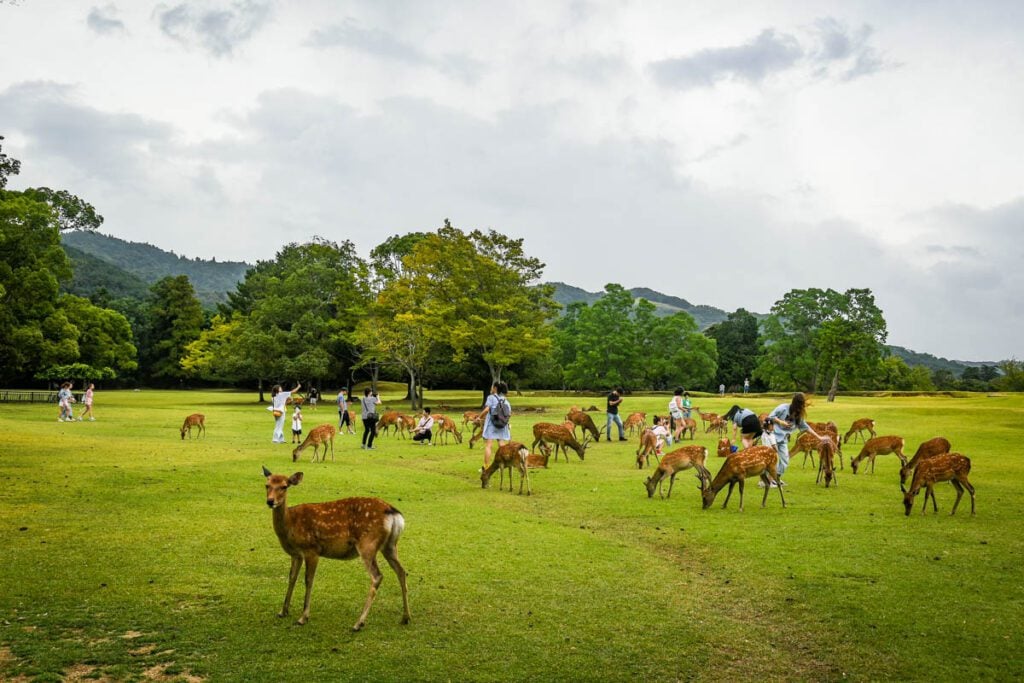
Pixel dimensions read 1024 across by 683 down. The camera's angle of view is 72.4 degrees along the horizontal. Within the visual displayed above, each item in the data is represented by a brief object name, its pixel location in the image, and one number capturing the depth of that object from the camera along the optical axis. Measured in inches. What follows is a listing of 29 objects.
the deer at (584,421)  978.1
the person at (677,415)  987.9
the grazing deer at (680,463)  565.9
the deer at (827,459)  613.1
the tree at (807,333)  2456.9
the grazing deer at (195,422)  1015.6
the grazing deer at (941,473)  485.7
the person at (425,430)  1006.4
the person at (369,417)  915.4
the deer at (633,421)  1144.8
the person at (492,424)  644.1
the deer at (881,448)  695.7
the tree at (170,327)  3356.3
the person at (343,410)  1114.5
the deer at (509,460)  583.5
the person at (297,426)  933.8
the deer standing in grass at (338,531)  279.3
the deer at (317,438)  749.9
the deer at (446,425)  1021.2
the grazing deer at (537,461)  685.3
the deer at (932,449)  613.9
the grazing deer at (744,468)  505.7
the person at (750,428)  672.4
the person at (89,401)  1271.5
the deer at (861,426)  1003.8
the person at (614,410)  1023.0
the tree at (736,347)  3627.0
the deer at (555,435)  772.0
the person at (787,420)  560.7
